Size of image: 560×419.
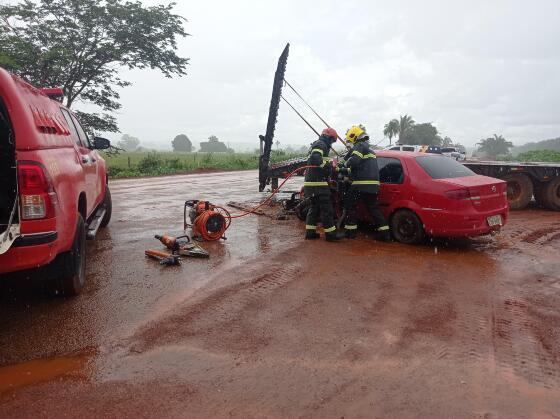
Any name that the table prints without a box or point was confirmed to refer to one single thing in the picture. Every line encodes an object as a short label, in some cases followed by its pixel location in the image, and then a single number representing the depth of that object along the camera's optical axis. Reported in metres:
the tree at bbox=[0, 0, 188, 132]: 17.95
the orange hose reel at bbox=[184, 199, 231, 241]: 6.82
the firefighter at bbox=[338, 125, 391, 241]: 6.83
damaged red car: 6.17
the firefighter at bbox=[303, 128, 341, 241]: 7.03
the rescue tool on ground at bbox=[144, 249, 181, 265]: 5.55
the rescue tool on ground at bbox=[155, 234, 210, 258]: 5.95
